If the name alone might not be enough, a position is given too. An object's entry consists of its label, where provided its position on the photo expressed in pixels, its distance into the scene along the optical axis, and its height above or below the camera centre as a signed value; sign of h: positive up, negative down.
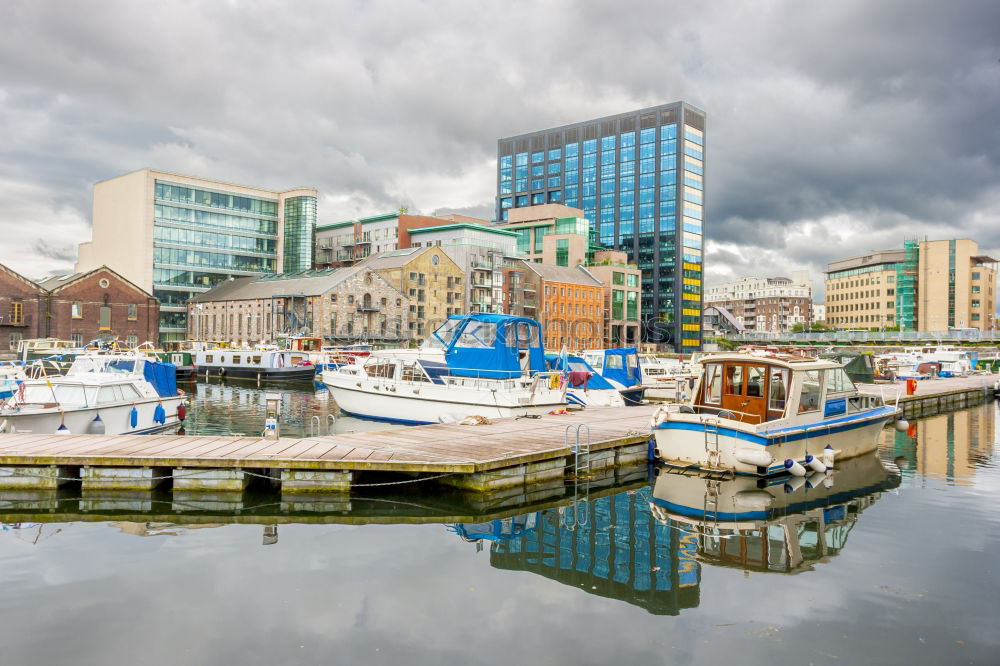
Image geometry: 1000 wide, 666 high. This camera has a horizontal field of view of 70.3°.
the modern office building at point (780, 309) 191.88 +9.73
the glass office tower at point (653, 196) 128.38 +27.68
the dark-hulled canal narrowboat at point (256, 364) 56.25 -2.50
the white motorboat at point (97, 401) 21.83 -2.33
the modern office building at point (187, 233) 91.88 +13.82
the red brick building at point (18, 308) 68.62 +2.12
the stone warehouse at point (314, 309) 77.38 +3.01
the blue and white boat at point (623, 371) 34.50 -1.47
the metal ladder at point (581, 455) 19.30 -3.19
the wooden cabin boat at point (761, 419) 18.95 -2.15
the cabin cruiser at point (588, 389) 31.52 -2.26
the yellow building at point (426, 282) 87.31 +6.99
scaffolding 152.32 +12.66
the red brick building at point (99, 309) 72.00 +2.40
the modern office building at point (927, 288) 146.88 +12.65
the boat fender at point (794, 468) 19.45 -3.40
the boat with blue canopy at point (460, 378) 28.33 -1.79
